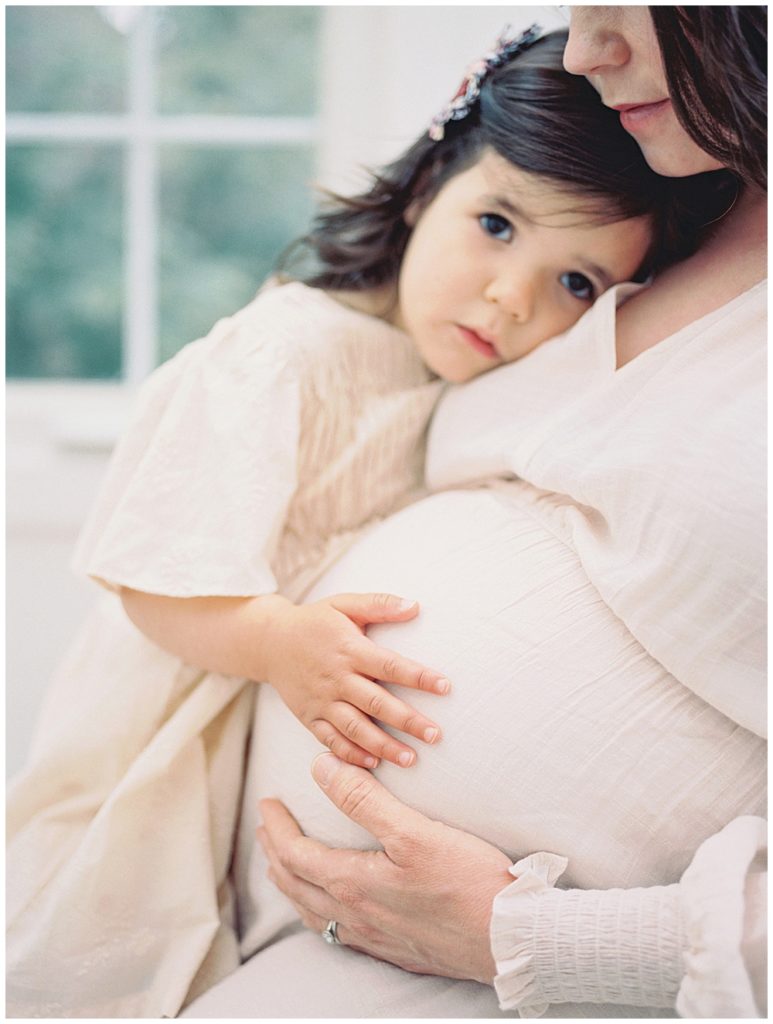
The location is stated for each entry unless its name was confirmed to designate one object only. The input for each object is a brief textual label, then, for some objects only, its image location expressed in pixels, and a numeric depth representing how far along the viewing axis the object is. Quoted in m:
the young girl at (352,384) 0.89
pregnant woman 0.67
